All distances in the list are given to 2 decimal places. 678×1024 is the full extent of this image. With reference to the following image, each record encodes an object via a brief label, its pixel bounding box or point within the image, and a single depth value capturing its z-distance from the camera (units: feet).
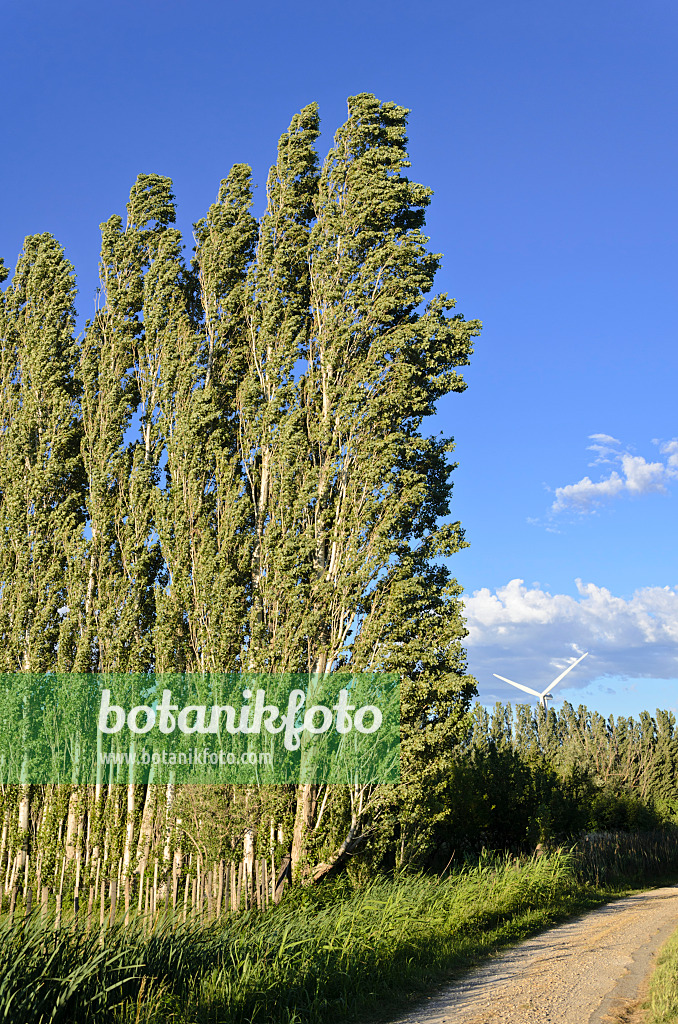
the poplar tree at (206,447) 50.93
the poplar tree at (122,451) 56.85
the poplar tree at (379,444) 46.37
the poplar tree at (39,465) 61.52
